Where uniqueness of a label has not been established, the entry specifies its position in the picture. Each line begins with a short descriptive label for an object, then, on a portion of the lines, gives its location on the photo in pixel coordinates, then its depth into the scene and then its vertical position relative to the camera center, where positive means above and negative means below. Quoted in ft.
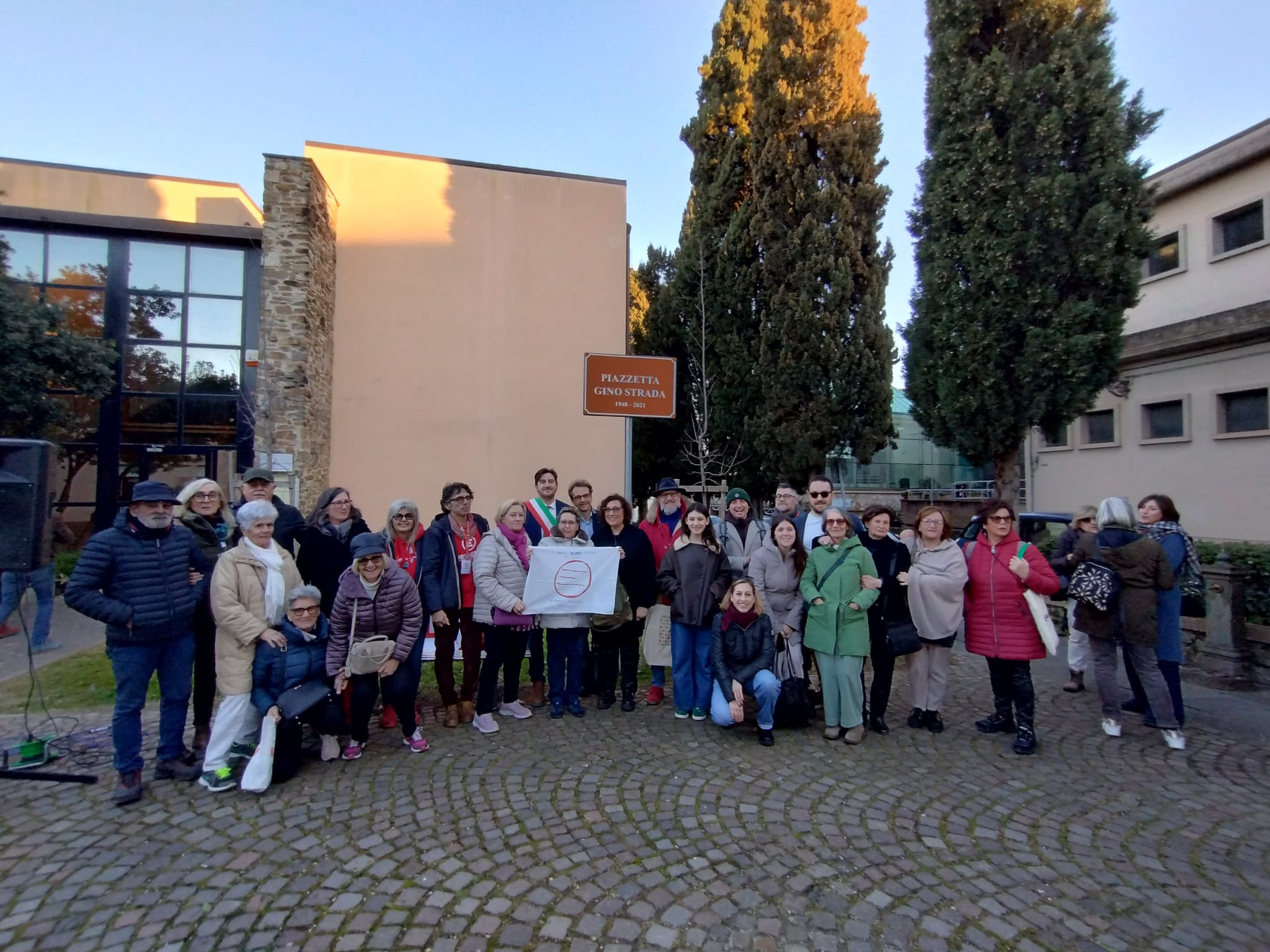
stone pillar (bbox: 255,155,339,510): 37.29 +9.97
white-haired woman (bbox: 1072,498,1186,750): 17.20 -2.95
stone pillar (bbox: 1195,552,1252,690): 22.17 -4.40
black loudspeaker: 14.01 -0.25
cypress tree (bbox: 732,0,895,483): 50.03 +19.45
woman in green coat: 17.11 -3.17
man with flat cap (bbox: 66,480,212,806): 13.26 -2.25
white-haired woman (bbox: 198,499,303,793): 14.28 -2.85
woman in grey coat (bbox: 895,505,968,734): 17.39 -2.71
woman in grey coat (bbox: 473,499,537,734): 17.71 -2.95
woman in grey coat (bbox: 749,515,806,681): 18.28 -2.17
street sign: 25.39 +4.35
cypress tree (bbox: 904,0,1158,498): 35.65 +15.98
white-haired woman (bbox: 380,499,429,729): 18.28 -1.23
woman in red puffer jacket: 16.71 -2.84
